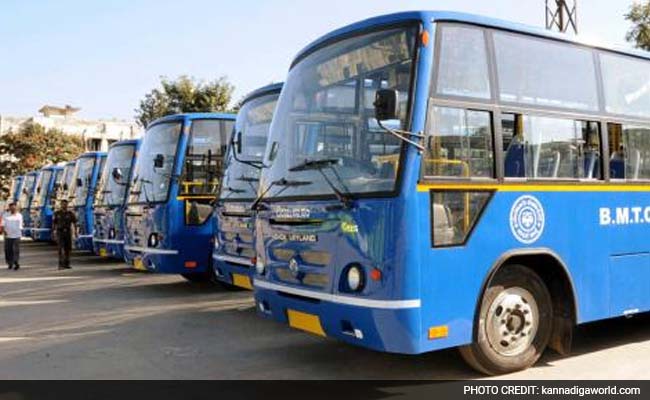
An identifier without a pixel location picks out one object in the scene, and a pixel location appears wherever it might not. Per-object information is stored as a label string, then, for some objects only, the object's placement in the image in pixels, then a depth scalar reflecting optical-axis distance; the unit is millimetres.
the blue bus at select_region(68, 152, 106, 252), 17500
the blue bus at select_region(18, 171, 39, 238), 24281
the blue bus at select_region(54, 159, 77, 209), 19266
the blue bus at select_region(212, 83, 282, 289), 8953
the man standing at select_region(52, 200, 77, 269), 16000
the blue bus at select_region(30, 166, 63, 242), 21969
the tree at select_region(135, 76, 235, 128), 32875
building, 45281
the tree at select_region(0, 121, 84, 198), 39281
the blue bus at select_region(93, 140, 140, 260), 14172
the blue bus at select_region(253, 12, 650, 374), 5160
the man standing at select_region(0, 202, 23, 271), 16641
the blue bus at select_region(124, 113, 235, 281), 10828
